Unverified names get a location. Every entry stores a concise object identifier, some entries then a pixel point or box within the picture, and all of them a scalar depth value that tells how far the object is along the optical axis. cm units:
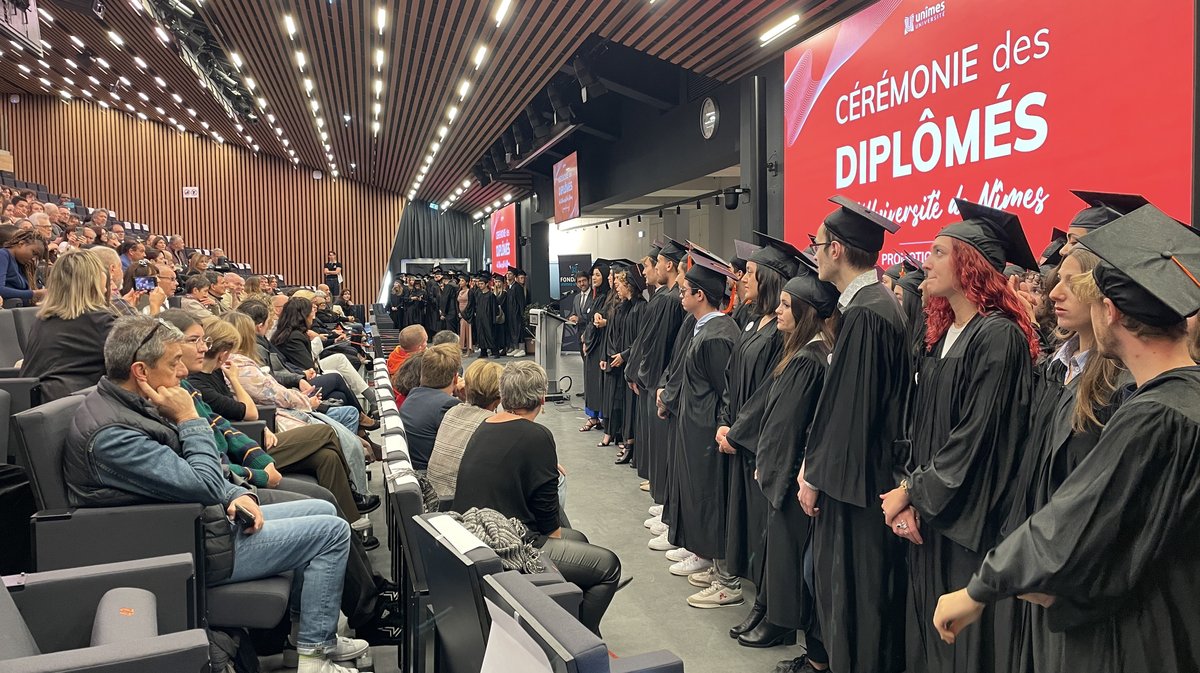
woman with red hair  214
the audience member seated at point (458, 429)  299
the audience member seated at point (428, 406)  365
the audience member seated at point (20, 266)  530
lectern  908
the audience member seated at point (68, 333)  342
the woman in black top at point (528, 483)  263
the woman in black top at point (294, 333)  592
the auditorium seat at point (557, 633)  120
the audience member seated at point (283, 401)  421
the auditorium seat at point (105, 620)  154
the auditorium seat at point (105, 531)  230
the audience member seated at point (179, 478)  235
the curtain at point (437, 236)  2414
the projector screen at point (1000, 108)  360
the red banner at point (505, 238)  2016
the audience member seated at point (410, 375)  435
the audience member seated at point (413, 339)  545
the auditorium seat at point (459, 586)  165
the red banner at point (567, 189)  1317
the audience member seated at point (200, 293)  610
